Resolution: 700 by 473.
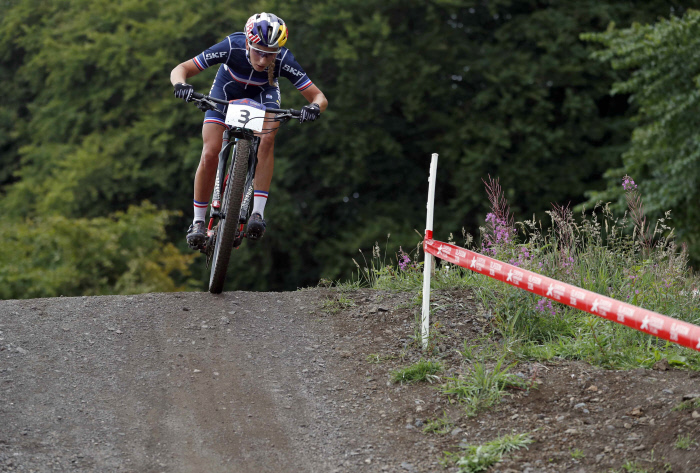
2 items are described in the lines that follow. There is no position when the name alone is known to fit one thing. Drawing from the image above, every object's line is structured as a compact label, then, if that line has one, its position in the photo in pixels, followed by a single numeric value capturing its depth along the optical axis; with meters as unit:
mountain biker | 11.91
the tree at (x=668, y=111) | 26.84
